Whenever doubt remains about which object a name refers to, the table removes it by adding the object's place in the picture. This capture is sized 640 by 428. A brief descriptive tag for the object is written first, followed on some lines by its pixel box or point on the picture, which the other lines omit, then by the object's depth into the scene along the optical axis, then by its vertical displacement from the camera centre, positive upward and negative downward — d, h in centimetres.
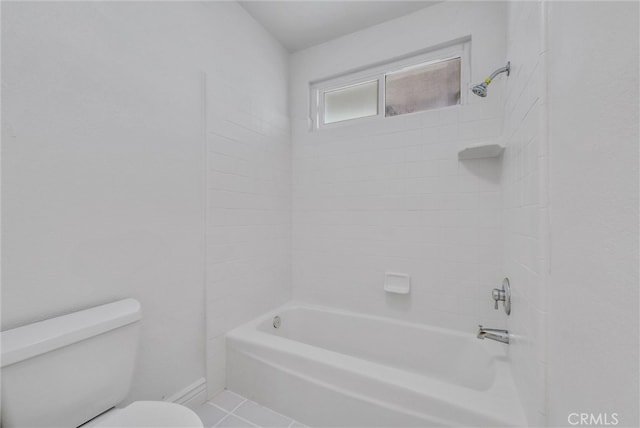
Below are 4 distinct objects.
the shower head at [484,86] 143 +70
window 193 +102
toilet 81 -55
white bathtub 113 -88
